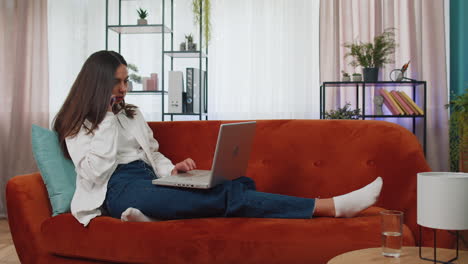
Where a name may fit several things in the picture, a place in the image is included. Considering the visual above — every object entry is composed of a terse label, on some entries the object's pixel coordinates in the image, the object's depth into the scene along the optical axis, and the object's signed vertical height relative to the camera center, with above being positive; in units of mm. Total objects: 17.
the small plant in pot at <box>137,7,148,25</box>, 3732 +1082
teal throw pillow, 1709 -117
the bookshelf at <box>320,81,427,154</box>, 3252 +387
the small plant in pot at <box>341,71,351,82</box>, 3371 +499
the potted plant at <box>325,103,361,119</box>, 3336 +212
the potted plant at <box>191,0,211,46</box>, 3660 +1086
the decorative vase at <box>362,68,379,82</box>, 3281 +511
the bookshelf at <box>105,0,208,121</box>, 3629 +823
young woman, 1593 -143
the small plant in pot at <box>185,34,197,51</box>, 3670 +824
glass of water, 1074 -231
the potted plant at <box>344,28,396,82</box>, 3289 +662
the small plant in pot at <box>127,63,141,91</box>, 3721 +551
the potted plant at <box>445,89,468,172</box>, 2541 +101
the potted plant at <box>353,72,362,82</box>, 3312 +492
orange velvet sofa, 1477 -282
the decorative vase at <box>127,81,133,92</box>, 3713 +470
